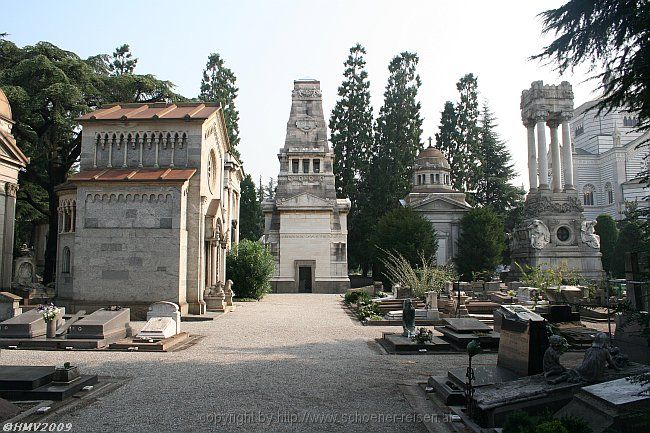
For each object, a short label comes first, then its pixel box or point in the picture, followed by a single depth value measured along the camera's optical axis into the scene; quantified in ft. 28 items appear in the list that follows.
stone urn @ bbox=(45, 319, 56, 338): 41.70
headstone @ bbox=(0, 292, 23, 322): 51.83
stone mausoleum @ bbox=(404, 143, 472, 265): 143.23
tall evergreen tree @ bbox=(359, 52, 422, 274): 150.41
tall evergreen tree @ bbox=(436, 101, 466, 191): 169.99
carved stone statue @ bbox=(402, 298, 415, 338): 42.22
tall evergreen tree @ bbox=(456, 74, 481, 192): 170.60
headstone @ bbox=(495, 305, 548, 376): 23.06
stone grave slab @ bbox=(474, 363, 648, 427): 19.01
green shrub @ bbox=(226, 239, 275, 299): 92.48
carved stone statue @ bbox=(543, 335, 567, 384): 20.03
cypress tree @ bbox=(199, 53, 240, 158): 156.35
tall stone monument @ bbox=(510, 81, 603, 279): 115.55
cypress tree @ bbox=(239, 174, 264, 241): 172.04
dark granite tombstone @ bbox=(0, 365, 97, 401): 23.65
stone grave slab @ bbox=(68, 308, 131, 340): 40.40
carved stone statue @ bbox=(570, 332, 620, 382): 19.49
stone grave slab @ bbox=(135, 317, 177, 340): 40.70
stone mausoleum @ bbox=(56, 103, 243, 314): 58.13
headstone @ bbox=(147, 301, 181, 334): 45.32
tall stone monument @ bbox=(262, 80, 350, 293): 121.60
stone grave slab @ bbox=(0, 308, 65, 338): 41.42
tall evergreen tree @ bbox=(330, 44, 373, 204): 156.97
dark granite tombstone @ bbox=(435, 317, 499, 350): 39.24
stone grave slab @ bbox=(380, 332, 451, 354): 38.93
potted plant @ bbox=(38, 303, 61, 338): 41.63
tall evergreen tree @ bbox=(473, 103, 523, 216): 173.06
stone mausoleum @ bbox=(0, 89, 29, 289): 65.77
